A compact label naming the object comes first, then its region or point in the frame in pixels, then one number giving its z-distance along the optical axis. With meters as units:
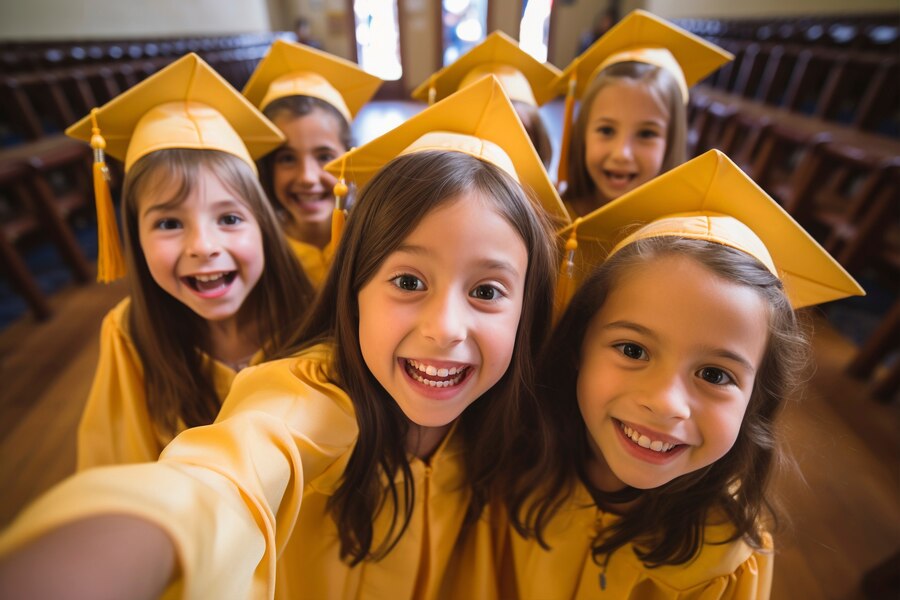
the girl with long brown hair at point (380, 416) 0.45
